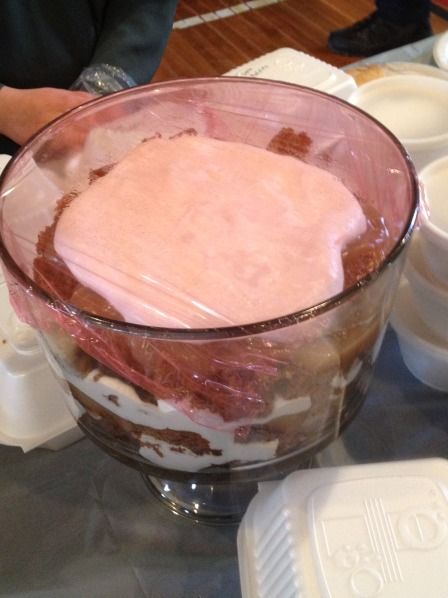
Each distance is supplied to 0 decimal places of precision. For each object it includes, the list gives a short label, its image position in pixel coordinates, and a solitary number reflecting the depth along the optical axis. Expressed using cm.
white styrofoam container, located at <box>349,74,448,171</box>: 63
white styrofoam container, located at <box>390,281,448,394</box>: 51
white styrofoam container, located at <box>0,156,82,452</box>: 49
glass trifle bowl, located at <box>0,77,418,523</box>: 33
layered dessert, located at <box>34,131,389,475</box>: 33
